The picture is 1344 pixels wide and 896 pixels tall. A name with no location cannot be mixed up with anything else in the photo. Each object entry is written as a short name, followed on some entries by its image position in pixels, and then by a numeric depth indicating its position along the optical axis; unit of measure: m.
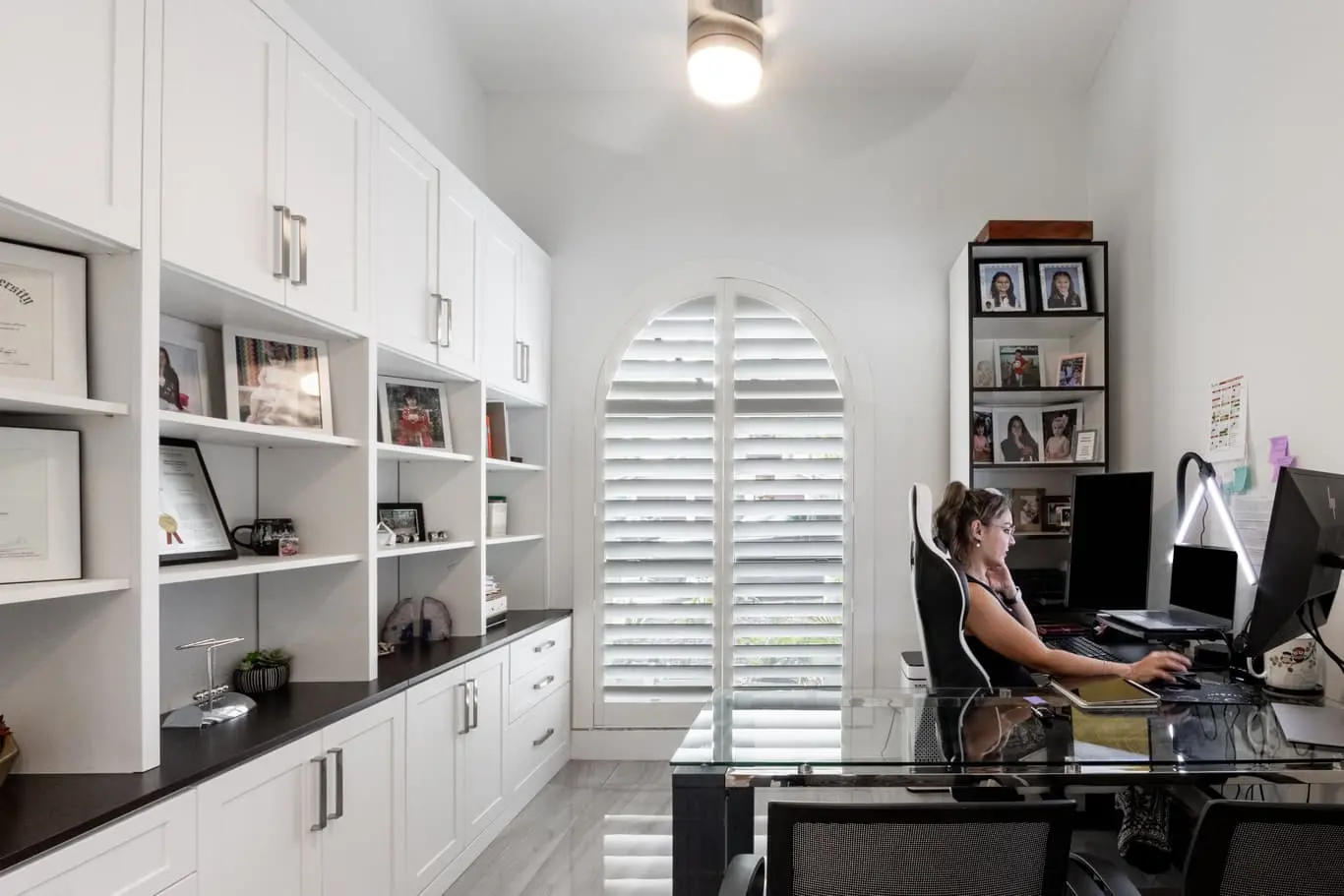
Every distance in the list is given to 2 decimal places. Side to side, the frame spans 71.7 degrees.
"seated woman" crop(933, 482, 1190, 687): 2.49
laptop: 2.96
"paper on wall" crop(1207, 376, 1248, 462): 3.05
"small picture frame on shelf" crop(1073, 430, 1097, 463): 4.04
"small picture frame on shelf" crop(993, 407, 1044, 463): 4.23
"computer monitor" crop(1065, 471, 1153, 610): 3.50
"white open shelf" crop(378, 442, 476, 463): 2.93
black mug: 2.63
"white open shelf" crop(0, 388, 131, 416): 1.54
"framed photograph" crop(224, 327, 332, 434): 2.48
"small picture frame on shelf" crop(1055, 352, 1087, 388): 4.11
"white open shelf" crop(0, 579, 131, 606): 1.53
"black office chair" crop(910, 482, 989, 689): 2.58
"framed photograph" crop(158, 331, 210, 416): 2.31
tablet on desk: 2.10
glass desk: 1.65
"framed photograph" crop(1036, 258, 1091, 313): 4.03
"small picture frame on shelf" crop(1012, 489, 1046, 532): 4.16
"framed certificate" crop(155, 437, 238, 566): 2.25
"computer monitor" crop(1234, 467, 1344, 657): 2.03
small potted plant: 2.58
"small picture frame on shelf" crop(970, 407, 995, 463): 4.16
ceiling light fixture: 3.65
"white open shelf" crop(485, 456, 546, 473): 3.94
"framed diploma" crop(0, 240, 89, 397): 1.67
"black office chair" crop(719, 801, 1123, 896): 1.26
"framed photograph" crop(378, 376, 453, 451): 3.32
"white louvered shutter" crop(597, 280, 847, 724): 4.56
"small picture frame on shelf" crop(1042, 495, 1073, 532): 4.17
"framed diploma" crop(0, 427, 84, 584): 1.66
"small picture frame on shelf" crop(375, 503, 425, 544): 3.46
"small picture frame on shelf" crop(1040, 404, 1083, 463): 4.18
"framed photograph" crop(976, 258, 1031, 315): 4.05
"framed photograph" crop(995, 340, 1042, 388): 4.21
